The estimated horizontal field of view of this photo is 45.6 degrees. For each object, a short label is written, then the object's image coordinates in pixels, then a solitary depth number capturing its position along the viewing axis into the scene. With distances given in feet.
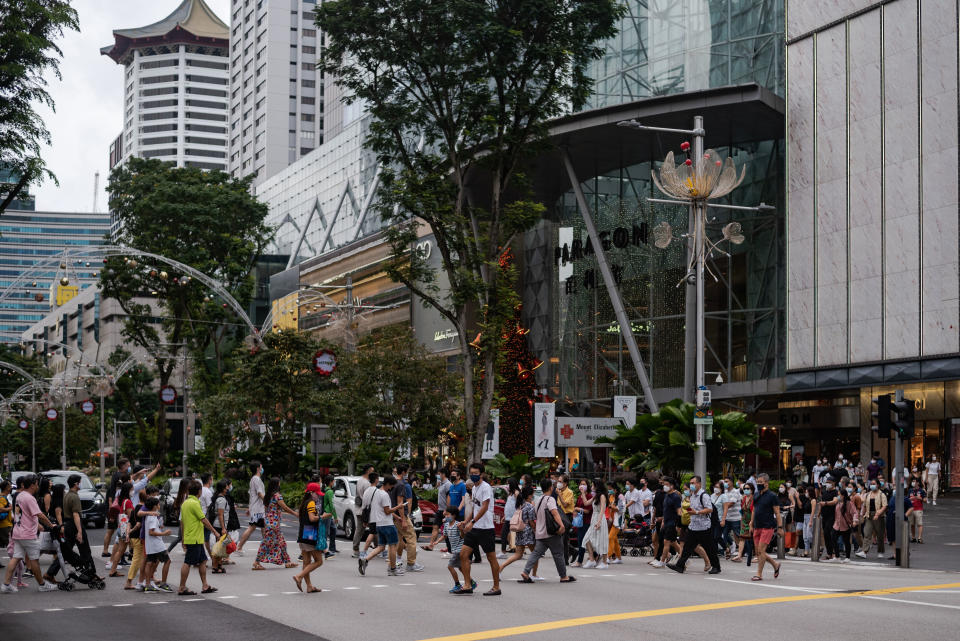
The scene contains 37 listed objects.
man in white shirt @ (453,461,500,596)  53.01
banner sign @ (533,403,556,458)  95.66
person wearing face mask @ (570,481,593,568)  72.13
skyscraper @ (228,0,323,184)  464.65
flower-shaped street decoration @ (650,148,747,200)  86.28
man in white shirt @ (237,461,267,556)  71.31
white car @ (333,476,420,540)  90.89
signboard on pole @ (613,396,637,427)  107.65
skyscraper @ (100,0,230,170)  646.33
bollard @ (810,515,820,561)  79.20
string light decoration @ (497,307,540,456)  175.01
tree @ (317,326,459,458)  140.97
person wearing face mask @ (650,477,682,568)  68.85
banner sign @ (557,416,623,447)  103.86
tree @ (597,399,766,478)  98.27
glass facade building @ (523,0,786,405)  158.71
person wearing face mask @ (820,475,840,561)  77.20
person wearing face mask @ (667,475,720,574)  64.59
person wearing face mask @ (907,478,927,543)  86.53
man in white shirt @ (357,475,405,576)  61.36
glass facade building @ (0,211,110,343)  132.26
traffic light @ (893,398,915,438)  72.43
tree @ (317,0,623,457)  97.96
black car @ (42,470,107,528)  102.27
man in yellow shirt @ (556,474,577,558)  72.43
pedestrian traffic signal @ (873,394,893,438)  72.81
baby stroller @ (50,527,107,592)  57.62
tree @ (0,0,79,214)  67.82
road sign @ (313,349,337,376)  137.49
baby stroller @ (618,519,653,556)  78.43
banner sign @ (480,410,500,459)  108.68
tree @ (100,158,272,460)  168.76
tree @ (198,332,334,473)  145.38
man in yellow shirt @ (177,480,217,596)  53.72
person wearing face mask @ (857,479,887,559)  79.82
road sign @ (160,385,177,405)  167.42
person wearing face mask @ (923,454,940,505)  127.34
